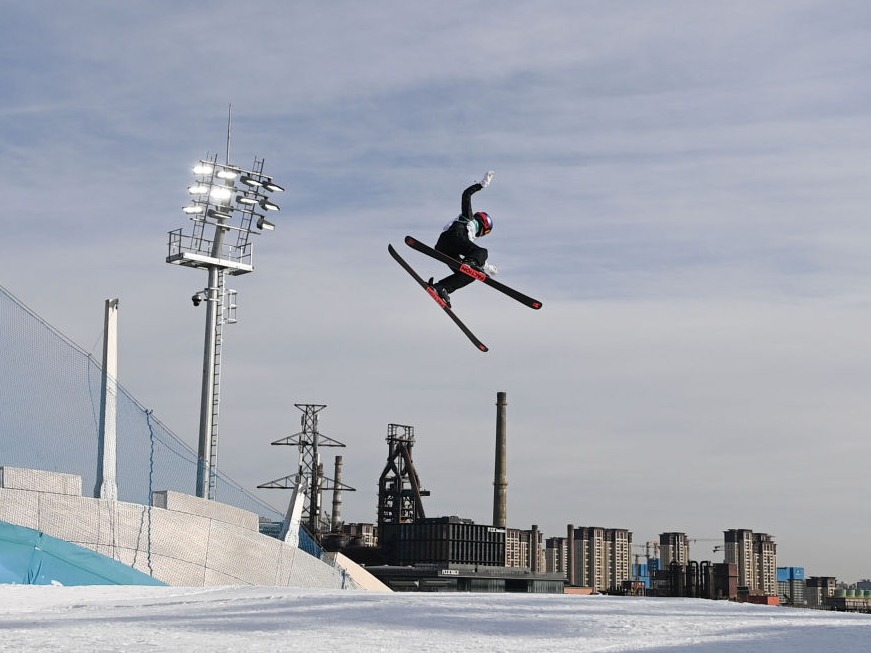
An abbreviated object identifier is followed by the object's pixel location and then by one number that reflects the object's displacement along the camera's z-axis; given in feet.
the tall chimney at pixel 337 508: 281.33
